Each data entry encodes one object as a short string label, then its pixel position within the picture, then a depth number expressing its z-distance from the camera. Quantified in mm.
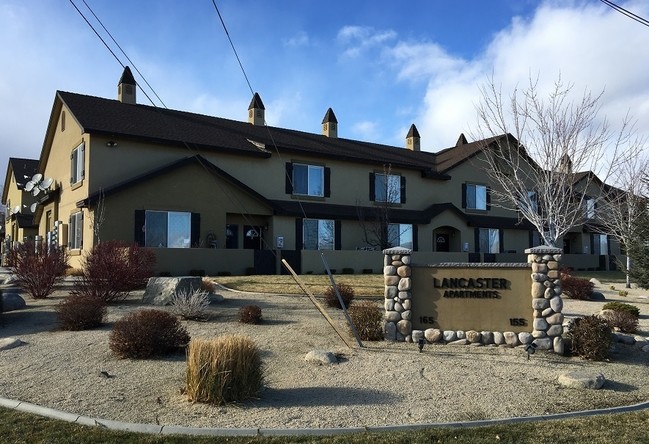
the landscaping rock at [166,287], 13555
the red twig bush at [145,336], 9117
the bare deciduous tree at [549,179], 21703
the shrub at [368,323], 11016
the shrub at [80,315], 11141
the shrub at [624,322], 12578
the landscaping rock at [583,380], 8180
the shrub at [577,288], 18562
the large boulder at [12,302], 13222
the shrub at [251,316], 11812
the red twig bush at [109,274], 13836
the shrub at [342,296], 14234
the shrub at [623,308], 13829
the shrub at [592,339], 10023
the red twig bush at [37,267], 15180
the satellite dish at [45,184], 28795
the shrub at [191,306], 12008
